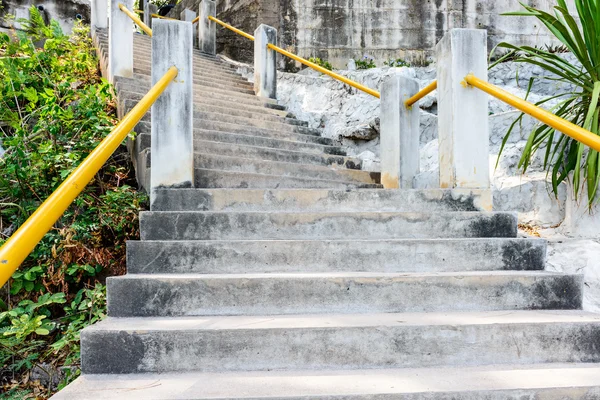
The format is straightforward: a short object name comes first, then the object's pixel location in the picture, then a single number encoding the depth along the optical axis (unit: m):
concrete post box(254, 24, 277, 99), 6.80
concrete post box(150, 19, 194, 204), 2.98
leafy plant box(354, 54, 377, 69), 7.86
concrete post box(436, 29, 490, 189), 3.17
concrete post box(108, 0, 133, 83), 5.75
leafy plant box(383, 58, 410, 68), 7.82
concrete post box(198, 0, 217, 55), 8.98
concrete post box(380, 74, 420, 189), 3.96
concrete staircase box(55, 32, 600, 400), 1.75
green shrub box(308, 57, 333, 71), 7.92
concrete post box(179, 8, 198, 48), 9.42
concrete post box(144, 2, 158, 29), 10.66
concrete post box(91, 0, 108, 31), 7.77
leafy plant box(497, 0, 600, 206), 3.10
